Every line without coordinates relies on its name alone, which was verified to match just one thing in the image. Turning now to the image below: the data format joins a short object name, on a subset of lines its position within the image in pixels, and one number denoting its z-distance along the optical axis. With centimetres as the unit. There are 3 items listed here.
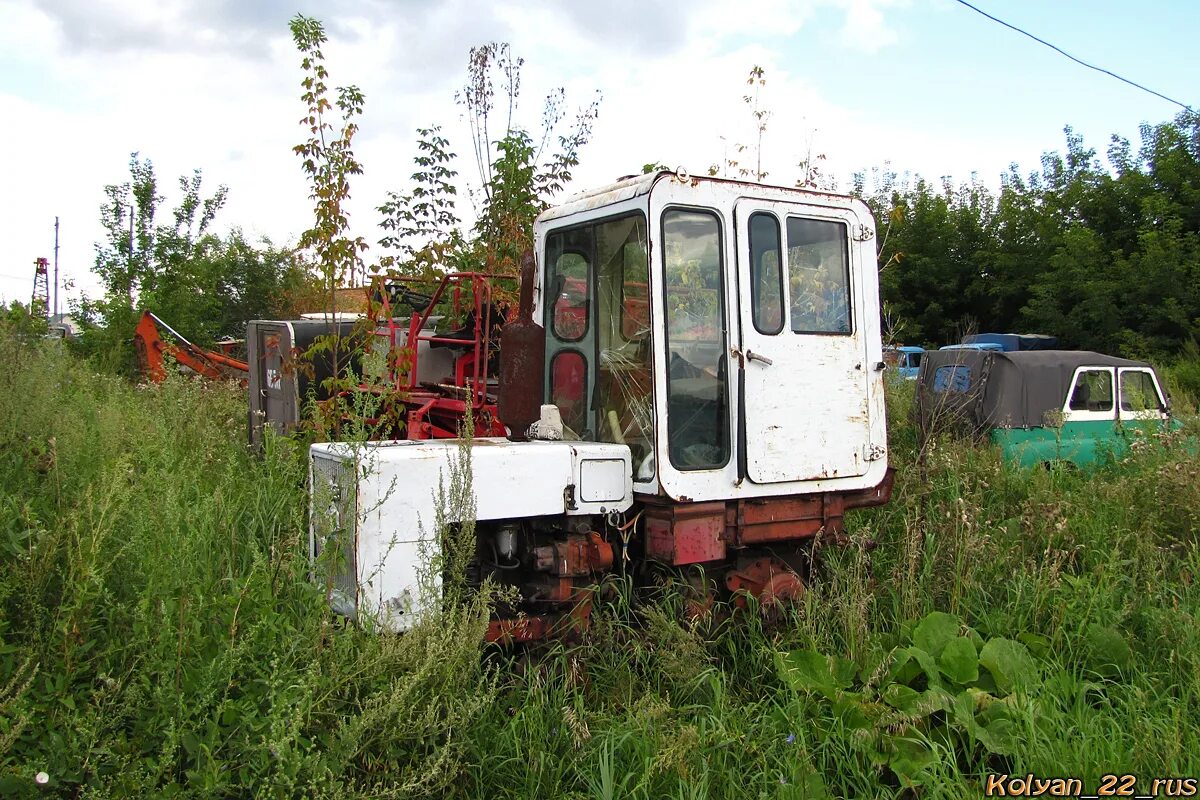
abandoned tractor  380
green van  892
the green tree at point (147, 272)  1362
